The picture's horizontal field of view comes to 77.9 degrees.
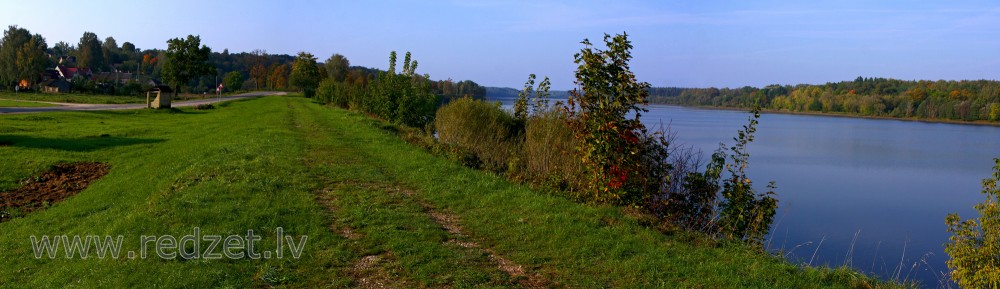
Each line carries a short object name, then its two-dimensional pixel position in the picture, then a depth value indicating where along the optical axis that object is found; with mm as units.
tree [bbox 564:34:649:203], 8297
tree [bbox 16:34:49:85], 62906
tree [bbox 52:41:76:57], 162750
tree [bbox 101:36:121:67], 136062
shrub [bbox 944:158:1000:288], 5840
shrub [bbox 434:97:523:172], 14441
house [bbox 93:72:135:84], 101812
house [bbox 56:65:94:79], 99269
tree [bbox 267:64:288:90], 94188
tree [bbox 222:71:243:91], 77562
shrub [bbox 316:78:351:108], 40625
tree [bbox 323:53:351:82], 79319
